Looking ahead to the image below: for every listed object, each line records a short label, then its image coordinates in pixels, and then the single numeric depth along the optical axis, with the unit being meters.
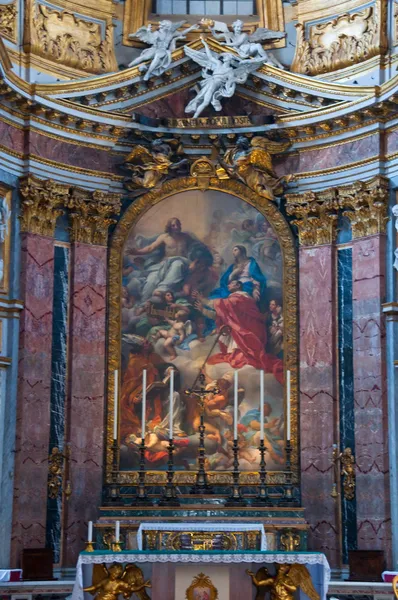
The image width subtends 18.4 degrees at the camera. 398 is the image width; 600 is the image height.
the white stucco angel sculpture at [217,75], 24.48
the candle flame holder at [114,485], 22.75
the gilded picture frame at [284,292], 23.38
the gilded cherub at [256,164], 24.31
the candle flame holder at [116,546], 18.56
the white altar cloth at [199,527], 20.94
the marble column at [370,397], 22.03
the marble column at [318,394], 22.81
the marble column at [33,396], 22.12
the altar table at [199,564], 17.86
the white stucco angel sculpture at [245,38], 24.67
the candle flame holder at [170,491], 22.19
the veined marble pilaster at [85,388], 22.91
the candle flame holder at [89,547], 18.42
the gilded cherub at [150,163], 24.50
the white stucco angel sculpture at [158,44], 24.55
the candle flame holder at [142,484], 22.31
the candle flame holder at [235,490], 22.12
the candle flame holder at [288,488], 22.62
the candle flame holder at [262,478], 22.09
